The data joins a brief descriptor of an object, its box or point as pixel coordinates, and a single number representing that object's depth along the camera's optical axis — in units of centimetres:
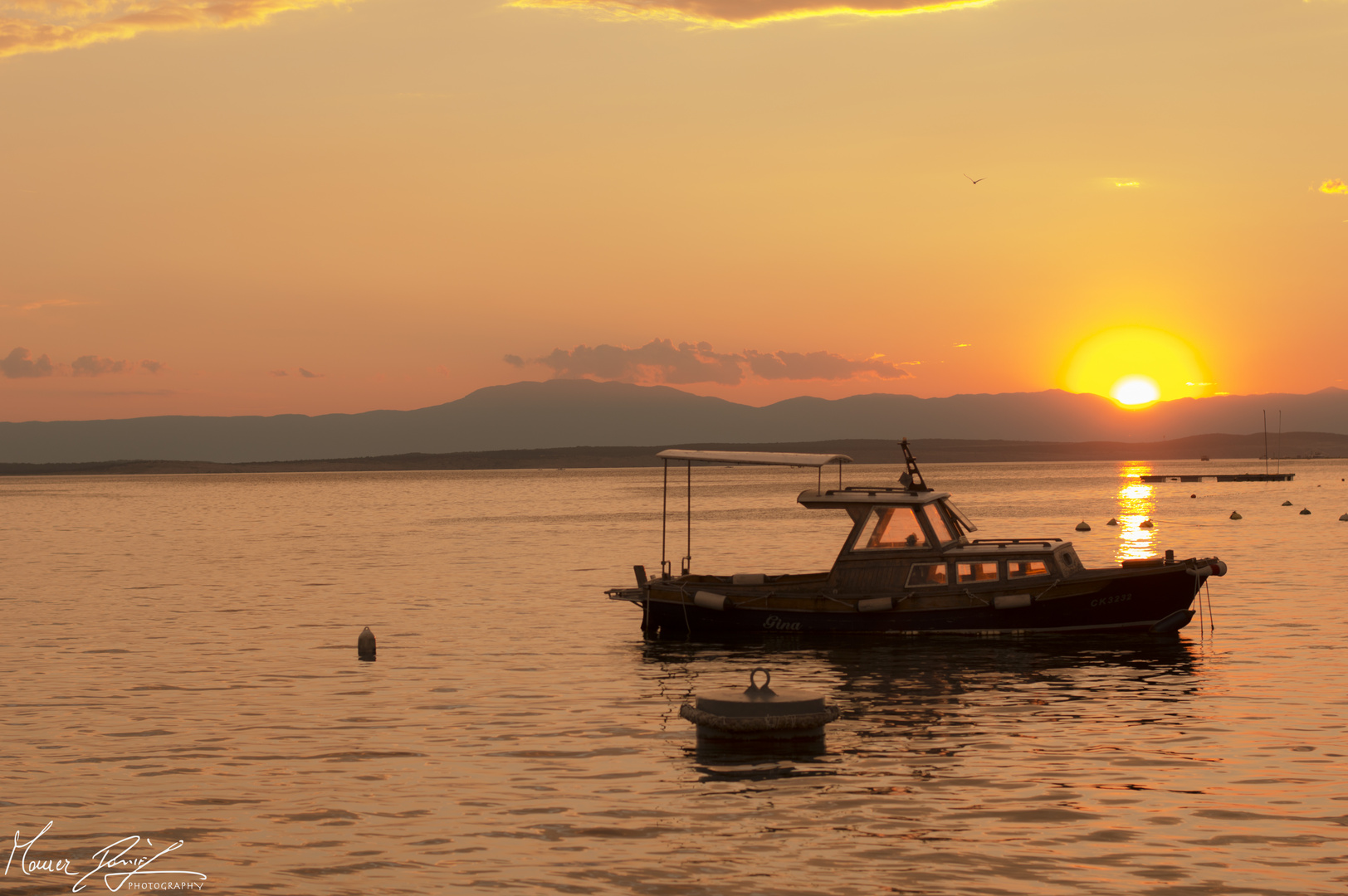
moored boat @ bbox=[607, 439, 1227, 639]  3438
